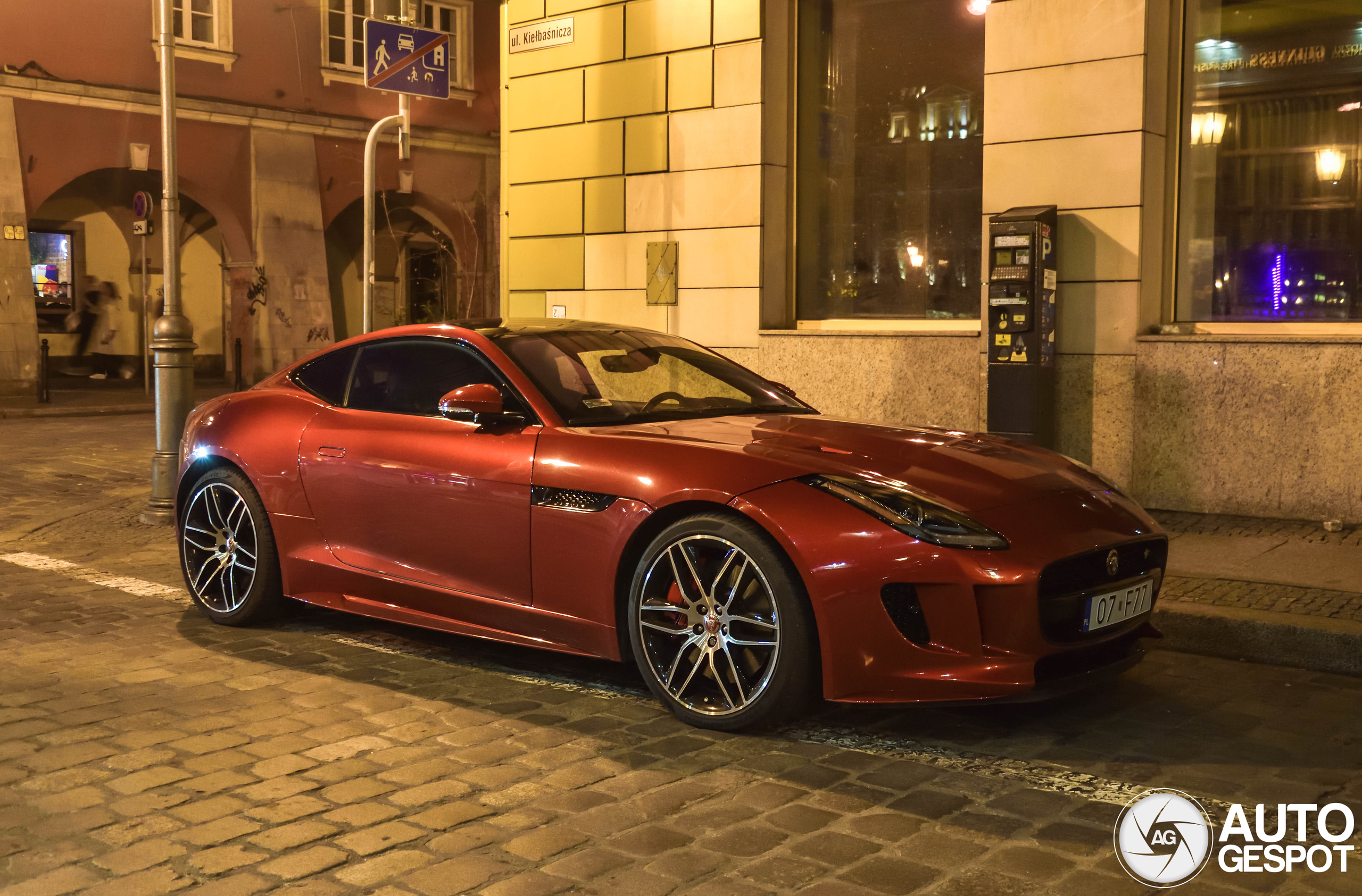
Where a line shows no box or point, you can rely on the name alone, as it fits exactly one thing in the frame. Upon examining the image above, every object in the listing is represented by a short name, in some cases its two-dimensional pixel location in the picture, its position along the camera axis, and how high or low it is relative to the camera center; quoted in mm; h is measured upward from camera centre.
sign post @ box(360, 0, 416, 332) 13219 +1936
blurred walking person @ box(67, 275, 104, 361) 26797 +638
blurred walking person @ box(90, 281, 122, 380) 27109 +336
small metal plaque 11328 +614
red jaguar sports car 4059 -611
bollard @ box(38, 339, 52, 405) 20734 -584
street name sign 11961 +2804
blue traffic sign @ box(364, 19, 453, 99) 12303 +2675
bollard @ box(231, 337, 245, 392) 25203 -432
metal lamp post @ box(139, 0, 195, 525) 9516 -51
